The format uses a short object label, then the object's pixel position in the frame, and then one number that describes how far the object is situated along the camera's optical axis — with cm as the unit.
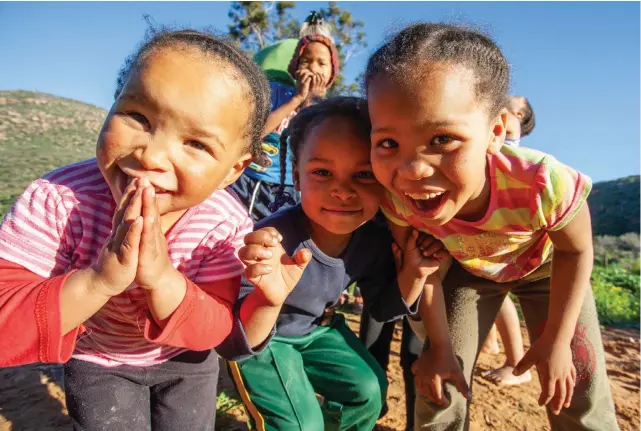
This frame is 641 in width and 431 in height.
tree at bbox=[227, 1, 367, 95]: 1684
